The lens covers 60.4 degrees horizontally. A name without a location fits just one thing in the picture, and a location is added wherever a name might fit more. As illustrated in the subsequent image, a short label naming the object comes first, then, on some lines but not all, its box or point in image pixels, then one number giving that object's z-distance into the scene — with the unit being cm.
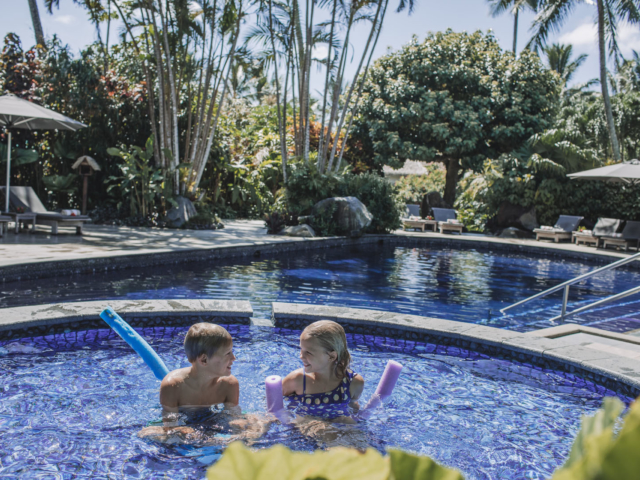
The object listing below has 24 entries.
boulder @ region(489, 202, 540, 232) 2059
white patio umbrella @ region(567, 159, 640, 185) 1443
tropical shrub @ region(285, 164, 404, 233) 1694
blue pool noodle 359
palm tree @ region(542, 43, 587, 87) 4238
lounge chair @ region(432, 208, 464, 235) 2011
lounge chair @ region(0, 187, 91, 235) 1208
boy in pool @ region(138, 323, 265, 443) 319
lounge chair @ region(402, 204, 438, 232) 2102
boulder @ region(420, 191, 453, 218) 2425
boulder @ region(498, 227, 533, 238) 2019
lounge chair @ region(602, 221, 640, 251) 1600
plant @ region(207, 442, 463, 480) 39
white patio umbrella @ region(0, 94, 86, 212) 1155
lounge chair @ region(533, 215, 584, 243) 1830
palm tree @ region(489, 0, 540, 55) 2488
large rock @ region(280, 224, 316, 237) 1512
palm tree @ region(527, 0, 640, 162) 1900
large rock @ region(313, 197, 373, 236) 1623
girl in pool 337
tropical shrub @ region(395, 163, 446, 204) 2683
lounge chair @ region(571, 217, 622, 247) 1710
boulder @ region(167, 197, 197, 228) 1524
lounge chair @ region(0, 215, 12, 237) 1090
